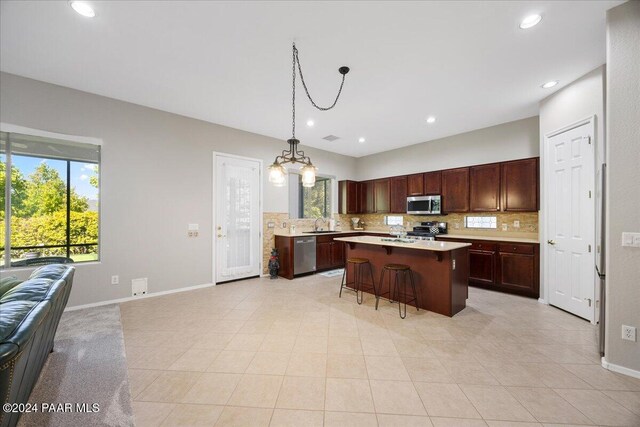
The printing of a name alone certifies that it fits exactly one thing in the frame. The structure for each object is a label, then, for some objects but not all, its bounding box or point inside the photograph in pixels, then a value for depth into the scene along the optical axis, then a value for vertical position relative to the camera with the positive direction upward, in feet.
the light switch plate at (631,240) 6.61 -0.67
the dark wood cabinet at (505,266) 12.90 -2.87
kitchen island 10.63 -2.43
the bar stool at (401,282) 11.04 -3.31
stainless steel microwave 17.69 +0.64
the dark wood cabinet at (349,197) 22.61 +1.49
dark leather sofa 3.28 -1.73
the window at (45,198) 10.07 +0.64
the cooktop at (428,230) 17.70 -1.14
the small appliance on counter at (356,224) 23.84 -1.00
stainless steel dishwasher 17.29 -2.90
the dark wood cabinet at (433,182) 17.95 +2.28
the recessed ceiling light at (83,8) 6.86 +5.67
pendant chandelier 8.84 +1.62
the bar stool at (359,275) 12.86 -3.45
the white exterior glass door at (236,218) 15.62 -0.33
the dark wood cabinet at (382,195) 21.15 +1.61
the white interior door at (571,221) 10.17 -0.28
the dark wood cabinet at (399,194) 19.99 +1.57
